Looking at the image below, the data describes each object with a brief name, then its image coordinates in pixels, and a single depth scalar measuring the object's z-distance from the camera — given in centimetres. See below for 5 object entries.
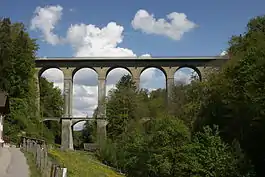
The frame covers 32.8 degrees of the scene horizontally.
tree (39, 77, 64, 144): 7331
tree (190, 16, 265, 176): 2859
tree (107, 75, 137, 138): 6297
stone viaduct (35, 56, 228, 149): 6519
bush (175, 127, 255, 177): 3027
